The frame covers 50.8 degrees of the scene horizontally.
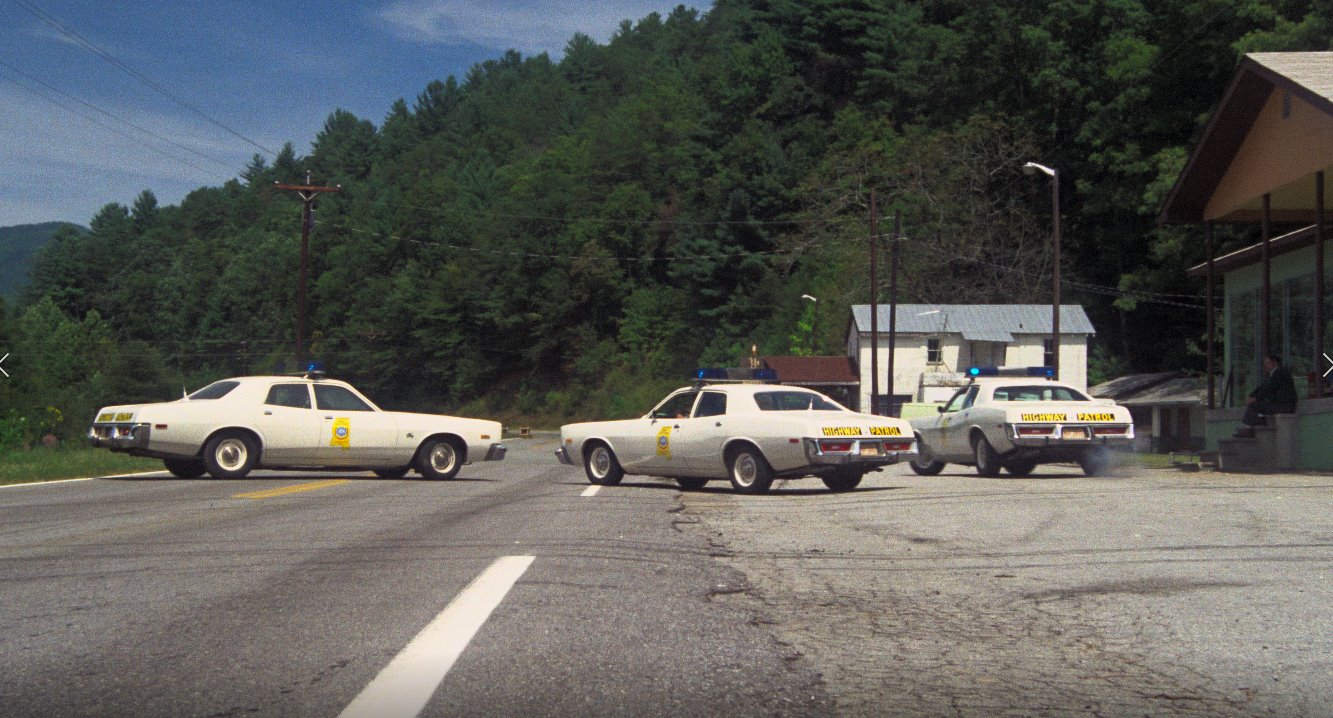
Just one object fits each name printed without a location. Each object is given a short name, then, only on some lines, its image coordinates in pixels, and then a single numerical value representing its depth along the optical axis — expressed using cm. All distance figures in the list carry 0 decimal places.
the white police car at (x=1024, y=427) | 2048
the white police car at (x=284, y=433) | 1944
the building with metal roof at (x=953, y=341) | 6662
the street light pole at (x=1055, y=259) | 3897
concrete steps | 2273
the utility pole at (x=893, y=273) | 4912
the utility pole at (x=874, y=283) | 5038
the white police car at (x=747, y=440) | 1664
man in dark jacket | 2311
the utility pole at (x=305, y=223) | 5057
